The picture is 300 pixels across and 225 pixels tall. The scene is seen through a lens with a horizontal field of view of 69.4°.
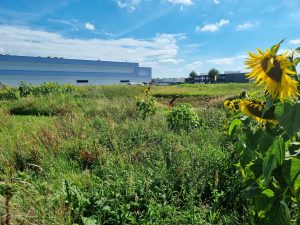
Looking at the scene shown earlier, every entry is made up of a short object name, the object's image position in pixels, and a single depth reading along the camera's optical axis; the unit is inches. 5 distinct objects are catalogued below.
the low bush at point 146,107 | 221.3
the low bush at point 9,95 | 459.5
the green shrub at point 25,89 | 500.9
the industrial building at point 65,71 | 1497.0
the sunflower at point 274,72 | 38.9
